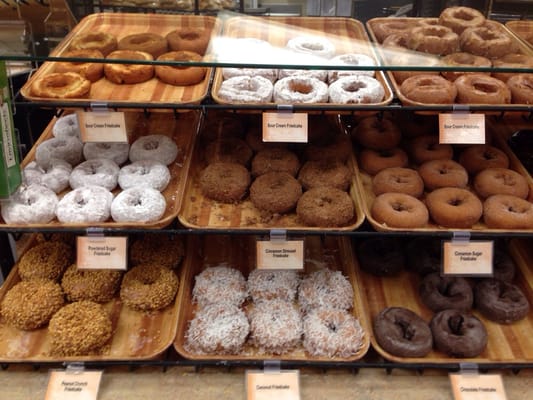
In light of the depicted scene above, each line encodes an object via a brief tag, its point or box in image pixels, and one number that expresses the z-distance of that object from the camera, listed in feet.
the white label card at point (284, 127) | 4.91
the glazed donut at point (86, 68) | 5.29
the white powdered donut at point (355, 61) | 5.03
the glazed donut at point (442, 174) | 5.72
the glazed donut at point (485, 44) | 5.47
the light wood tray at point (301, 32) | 5.39
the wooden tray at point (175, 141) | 5.14
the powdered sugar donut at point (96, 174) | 5.63
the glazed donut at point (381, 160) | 6.03
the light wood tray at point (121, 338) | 5.13
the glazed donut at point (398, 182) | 5.59
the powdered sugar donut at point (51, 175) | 5.60
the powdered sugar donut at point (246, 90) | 5.05
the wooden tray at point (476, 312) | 5.22
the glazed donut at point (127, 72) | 5.44
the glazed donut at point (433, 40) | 5.35
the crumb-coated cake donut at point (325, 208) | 5.21
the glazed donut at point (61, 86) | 5.04
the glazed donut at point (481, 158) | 6.03
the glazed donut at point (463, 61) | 5.16
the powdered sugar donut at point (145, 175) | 5.61
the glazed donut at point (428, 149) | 6.11
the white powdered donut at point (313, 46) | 5.23
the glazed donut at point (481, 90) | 5.11
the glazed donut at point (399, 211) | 5.12
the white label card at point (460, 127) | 4.93
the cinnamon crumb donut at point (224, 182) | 5.67
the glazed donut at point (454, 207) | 5.19
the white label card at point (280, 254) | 5.24
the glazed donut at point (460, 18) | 5.86
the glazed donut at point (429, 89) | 5.01
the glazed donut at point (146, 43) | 5.63
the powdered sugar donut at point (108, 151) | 6.08
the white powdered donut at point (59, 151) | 5.98
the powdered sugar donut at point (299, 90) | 5.09
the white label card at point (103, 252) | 5.17
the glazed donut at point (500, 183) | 5.62
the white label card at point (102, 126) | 5.01
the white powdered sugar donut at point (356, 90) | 5.03
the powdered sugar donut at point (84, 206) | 5.12
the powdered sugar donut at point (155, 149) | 5.98
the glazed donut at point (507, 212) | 5.17
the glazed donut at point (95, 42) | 5.43
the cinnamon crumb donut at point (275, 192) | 5.49
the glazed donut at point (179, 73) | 5.38
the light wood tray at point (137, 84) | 5.19
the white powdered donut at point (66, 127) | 6.38
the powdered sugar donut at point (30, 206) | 5.10
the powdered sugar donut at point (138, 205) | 5.13
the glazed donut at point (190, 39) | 5.59
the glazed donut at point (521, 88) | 5.21
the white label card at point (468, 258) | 5.18
